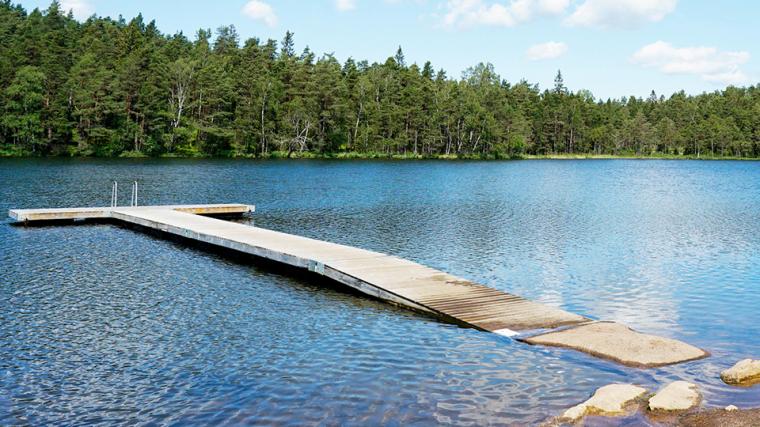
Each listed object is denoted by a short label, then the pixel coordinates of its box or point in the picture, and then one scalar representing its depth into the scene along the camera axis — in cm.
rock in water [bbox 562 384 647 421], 943
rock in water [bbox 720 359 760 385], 1091
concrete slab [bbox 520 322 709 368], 1204
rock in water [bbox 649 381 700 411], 959
